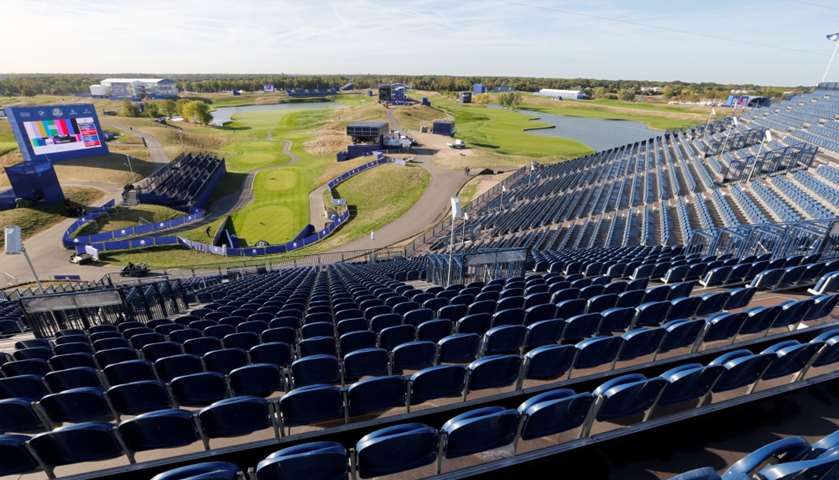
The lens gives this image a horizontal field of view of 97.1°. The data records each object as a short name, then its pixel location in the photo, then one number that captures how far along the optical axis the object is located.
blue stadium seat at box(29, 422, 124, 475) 3.94
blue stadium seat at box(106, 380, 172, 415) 4.97
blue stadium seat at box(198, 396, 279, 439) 4.22
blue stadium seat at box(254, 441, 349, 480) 3.18
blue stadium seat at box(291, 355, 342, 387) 5.37
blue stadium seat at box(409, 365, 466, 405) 4.71
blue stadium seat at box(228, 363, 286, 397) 5.18
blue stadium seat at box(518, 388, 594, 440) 3.93
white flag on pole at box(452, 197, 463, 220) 12.12
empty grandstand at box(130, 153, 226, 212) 41.53
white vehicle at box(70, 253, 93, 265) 29.71
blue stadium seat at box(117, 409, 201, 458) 4.07
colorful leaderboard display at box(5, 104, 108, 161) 40.81
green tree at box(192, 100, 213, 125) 94.06
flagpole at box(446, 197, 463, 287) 12.12
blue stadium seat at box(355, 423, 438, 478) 3.46
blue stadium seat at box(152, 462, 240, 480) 3.01
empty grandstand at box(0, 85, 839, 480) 4.02
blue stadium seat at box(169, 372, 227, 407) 5.09
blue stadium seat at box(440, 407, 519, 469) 3.71
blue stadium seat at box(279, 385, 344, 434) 4.34
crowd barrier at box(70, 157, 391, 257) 31.84
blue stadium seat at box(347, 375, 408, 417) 4.54
